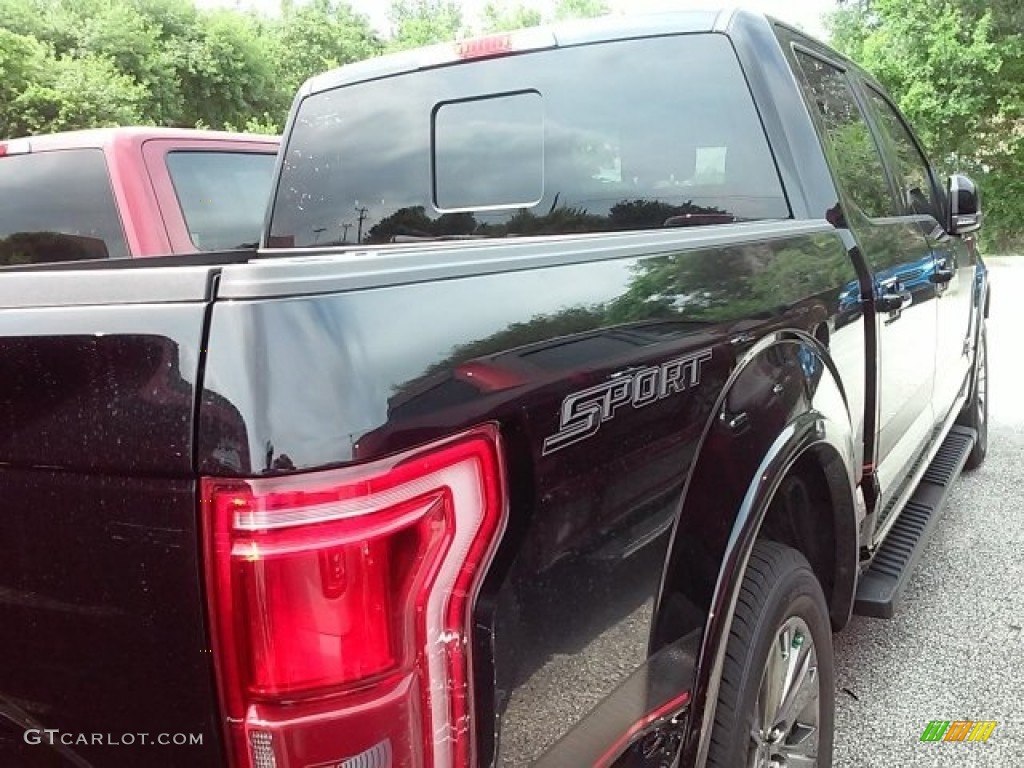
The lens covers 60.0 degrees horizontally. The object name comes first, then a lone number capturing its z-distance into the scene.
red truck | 3.93
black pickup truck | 0.98
